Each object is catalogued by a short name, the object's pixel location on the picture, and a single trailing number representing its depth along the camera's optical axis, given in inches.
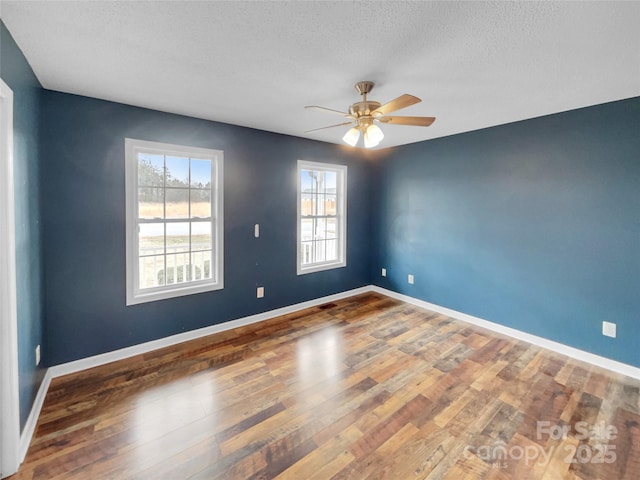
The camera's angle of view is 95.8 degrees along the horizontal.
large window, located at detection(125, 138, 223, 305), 112.5
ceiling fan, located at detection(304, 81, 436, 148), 86.7
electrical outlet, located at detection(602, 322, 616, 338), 106.0
